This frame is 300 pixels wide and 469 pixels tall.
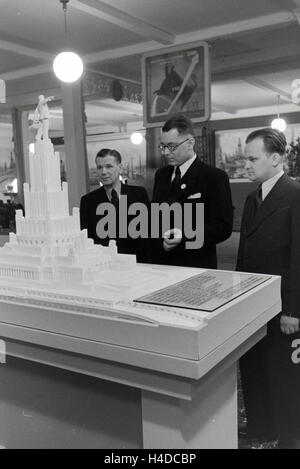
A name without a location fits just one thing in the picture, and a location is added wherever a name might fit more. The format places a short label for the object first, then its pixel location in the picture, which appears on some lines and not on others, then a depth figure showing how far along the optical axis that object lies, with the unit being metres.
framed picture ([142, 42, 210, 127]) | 4.09
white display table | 1.10
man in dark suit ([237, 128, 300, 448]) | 1.83
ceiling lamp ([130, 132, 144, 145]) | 4.71
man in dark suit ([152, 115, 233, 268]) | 2.15
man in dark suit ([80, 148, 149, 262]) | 2.45
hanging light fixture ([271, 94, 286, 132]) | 4.02
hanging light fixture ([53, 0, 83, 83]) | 3.53
